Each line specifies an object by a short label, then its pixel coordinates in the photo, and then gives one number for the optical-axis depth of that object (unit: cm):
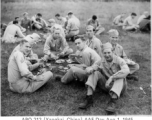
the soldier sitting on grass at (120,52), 601
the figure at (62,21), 1149
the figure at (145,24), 1198
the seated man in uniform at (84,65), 488
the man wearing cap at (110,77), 435
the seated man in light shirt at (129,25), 1238
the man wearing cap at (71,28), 1017
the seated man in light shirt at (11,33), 939
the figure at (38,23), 1231
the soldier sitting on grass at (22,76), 463
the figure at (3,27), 1168
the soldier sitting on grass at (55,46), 717
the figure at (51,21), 1180
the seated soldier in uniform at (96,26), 1144
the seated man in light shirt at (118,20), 1369
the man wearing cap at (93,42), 640
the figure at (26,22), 1234
